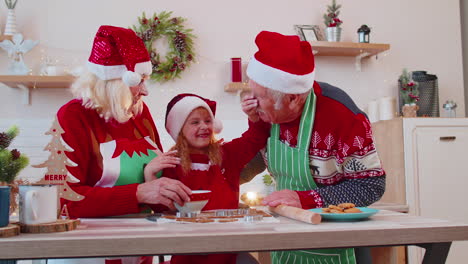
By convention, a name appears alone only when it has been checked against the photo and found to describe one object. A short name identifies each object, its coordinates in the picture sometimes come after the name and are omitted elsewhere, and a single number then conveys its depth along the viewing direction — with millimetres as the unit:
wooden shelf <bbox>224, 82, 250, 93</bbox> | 3814
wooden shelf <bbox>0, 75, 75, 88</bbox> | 3496
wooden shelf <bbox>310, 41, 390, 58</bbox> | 3910
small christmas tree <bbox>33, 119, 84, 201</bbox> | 1331
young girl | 1831
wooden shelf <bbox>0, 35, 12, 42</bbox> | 3598
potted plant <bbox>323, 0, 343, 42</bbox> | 4000
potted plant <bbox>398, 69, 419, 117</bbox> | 3926
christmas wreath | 3834
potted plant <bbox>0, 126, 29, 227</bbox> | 1270
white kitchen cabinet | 3648
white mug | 1156
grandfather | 1578
